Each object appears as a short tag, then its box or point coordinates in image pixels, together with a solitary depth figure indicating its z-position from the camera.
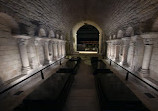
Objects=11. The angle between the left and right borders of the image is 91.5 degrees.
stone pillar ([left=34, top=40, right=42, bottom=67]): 4.76
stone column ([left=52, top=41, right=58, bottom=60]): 7.93
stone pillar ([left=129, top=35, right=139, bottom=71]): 4.28
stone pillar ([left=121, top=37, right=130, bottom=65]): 5.42
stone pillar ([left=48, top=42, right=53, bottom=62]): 7.18
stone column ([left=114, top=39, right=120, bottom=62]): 7.48
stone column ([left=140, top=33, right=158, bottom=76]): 3.41
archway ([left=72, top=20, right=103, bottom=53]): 13.44
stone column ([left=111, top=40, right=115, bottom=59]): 8.75
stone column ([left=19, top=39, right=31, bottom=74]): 3.83
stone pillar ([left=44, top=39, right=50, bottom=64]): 6.17
